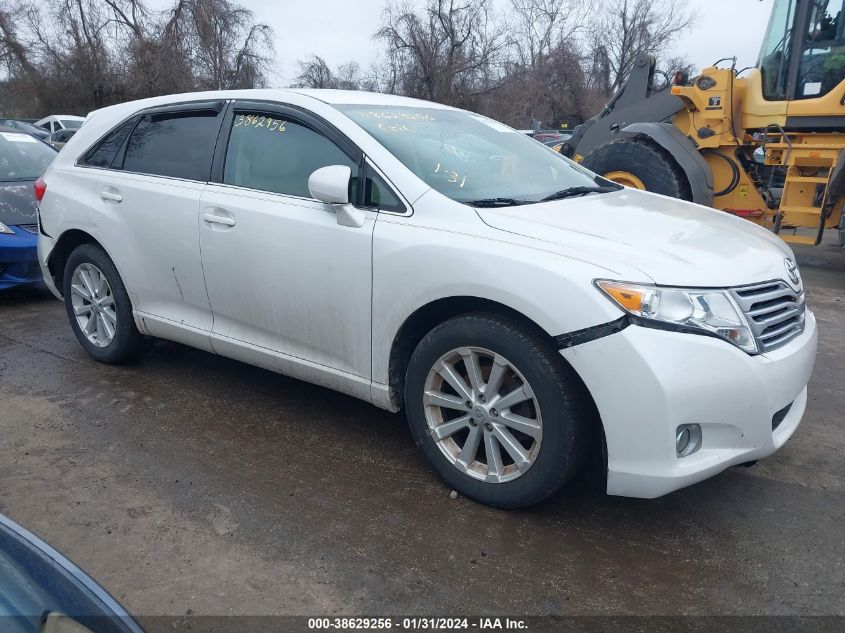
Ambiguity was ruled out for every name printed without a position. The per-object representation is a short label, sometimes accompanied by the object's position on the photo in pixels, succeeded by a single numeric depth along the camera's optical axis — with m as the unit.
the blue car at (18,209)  6.04
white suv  2.51
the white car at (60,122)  22.25
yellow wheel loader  7.46
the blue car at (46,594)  1.36
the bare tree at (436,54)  30.27
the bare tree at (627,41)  39.59
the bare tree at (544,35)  37.59
